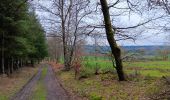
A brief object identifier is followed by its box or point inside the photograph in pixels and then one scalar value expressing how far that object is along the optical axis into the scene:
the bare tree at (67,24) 20.69
